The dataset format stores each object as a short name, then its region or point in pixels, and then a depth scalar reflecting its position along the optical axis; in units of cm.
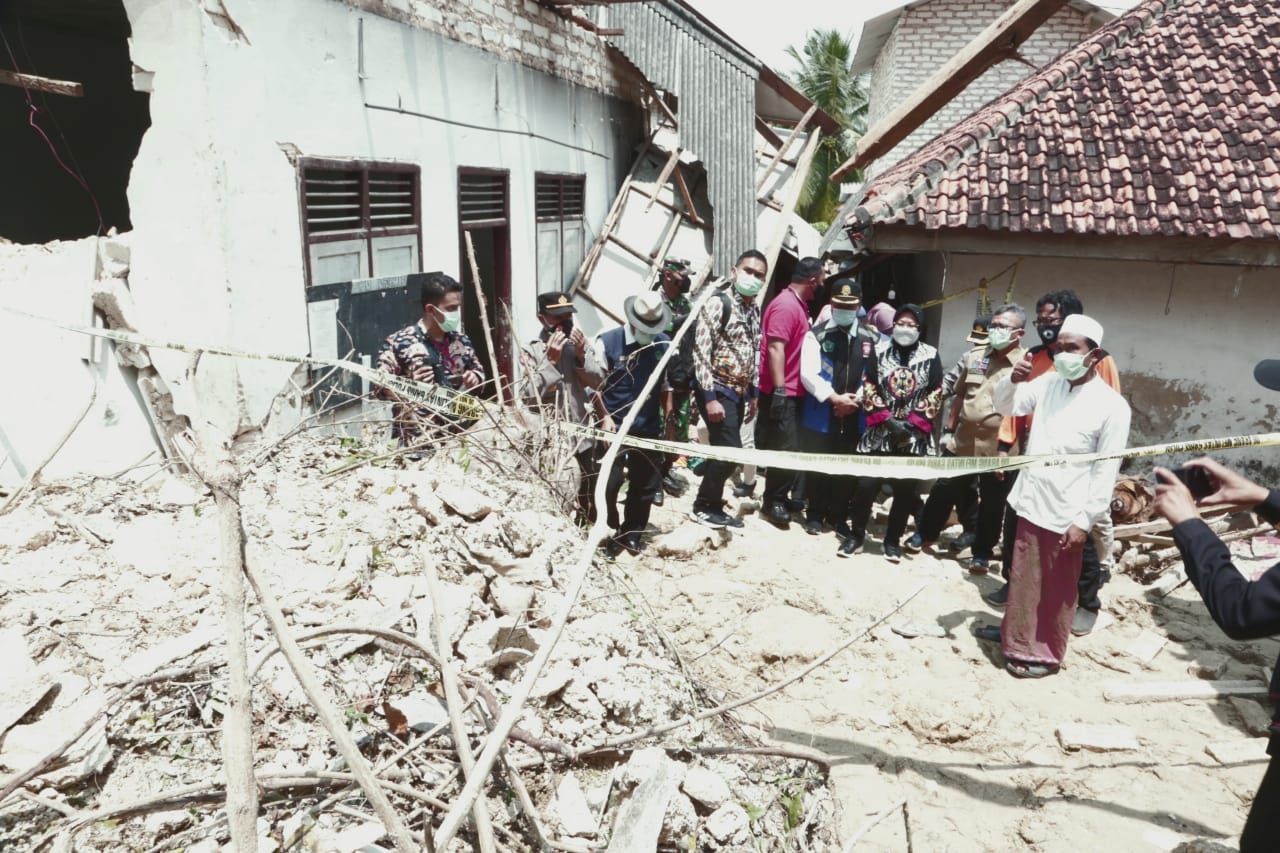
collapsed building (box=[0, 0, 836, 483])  455
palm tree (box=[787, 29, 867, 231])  2734
